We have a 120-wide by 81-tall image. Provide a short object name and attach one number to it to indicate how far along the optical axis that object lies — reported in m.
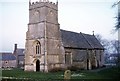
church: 28.33
